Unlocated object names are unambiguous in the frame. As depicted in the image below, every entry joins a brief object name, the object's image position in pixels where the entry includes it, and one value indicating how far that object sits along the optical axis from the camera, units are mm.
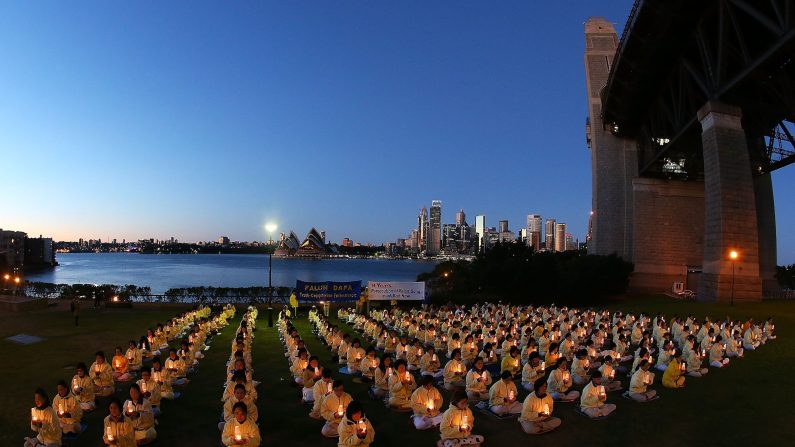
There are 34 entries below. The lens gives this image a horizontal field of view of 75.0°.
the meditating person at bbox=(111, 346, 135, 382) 14102
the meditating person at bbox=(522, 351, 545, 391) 13039
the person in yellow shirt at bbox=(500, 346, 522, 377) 14388
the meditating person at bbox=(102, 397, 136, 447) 8578
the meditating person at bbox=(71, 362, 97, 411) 11211
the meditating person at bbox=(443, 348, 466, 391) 13531
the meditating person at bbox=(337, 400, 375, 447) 8434
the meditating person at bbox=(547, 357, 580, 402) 12023
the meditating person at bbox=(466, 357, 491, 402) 12047
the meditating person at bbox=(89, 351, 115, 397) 12508
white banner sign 28969
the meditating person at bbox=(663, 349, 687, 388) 13305
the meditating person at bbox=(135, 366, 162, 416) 10953
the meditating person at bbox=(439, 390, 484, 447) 9055
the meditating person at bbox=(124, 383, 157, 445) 9227
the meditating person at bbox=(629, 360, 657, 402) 12133
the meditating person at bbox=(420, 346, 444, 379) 14734
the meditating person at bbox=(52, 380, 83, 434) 9445
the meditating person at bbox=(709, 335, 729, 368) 15875
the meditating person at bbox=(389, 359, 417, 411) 11375
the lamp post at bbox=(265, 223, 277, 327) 30281
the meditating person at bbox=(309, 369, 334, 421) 10414
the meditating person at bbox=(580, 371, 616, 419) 10922
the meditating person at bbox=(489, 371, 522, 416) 10859
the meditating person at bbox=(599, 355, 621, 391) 13070
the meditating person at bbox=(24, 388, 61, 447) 8789
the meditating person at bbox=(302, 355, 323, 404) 11741
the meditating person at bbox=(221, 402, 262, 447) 8531
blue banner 28188
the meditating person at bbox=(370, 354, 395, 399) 12375
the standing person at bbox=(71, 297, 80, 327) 23655
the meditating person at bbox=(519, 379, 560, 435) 9844
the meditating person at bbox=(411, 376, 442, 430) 10383
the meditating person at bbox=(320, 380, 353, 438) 9672
